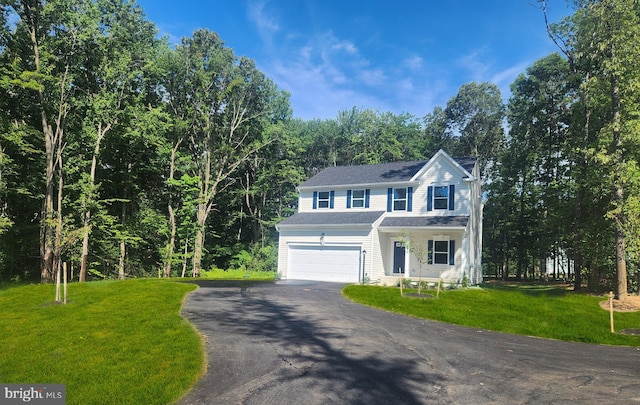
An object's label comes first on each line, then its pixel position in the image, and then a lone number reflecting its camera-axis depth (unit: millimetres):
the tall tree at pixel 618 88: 18141
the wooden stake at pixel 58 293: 13516
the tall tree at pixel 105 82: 25344
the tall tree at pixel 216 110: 32781
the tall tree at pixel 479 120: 45188
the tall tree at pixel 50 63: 22641
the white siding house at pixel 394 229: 23609
